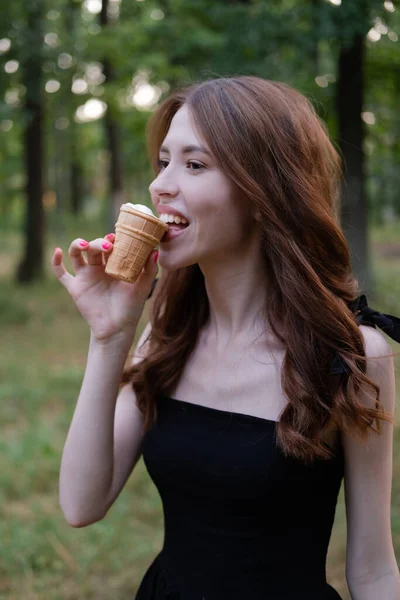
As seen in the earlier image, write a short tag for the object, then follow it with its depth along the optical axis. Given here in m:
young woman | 1.91
